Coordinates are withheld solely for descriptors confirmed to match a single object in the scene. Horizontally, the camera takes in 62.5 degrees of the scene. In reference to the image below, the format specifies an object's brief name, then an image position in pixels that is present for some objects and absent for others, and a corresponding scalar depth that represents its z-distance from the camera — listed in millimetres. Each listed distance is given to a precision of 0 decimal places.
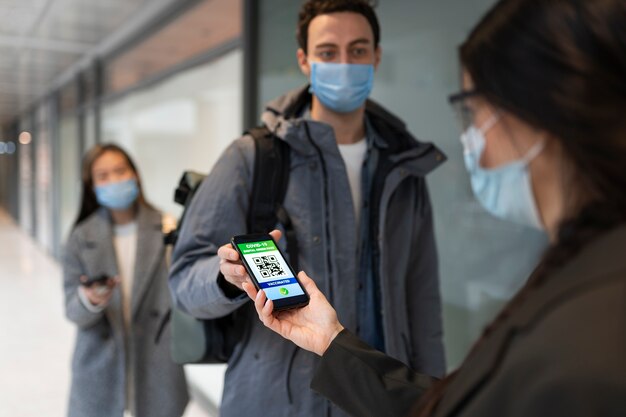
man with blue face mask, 1291
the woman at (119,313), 1888
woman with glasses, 511
